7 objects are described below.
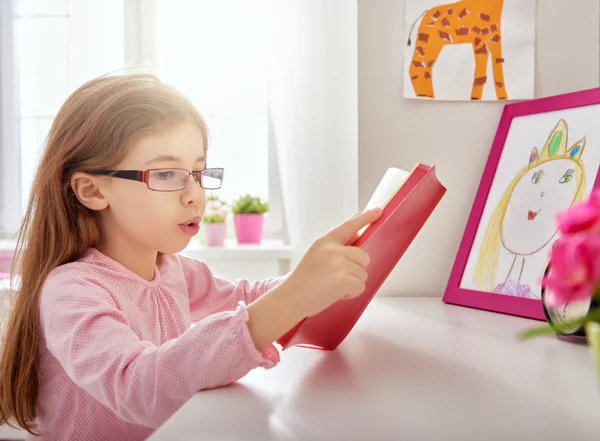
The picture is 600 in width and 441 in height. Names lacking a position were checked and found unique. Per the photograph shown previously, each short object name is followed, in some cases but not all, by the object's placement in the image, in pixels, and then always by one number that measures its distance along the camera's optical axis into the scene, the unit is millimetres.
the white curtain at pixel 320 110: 1664
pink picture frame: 1053
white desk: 509
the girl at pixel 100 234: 910
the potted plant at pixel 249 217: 2291
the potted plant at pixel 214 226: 2260
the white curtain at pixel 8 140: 2389
